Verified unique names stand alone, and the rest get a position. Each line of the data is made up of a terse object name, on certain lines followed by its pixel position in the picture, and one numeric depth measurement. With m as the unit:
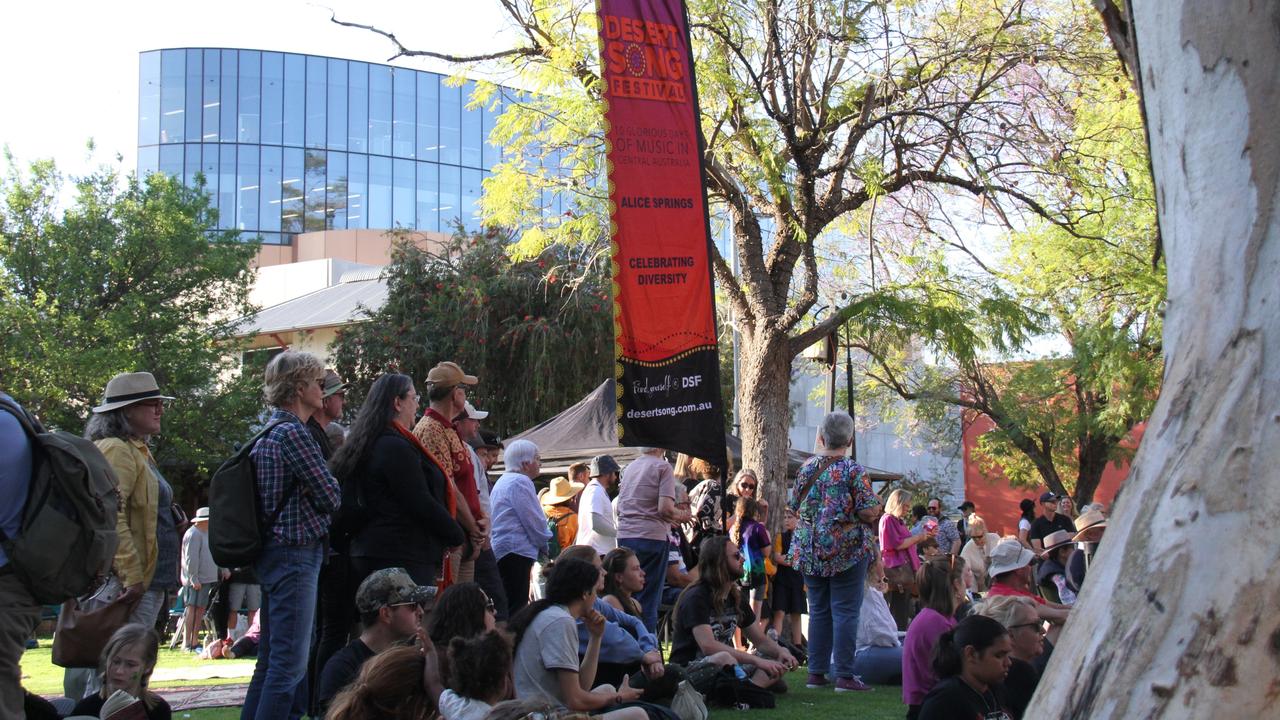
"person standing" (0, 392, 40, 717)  3.97
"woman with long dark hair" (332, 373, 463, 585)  5.82
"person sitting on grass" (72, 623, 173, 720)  5.02
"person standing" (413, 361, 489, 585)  6.61
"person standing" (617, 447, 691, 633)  8.64
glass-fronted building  56.84
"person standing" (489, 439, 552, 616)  8.02
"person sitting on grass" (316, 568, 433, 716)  5.20
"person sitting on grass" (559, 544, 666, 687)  6.69
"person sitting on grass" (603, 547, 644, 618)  7.38
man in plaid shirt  5.21
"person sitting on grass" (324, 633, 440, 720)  4.14
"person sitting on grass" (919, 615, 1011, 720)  4.91
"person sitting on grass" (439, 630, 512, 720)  4.24
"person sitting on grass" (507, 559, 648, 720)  5.66
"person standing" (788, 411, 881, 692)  8.27
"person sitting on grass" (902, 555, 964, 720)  6.12
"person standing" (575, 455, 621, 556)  9.73
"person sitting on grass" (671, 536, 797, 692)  7.88
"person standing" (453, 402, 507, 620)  7.27
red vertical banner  6.75
